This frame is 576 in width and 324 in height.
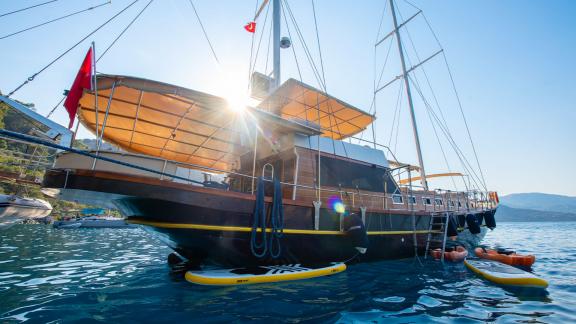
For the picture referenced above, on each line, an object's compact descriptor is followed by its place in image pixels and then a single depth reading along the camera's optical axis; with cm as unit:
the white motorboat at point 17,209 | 962
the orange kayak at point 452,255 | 841
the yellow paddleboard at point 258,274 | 496
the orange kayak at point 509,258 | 748
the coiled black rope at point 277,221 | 534
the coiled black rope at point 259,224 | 510
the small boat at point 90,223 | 2323
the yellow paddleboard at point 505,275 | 541
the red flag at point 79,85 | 384
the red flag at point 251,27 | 1091
